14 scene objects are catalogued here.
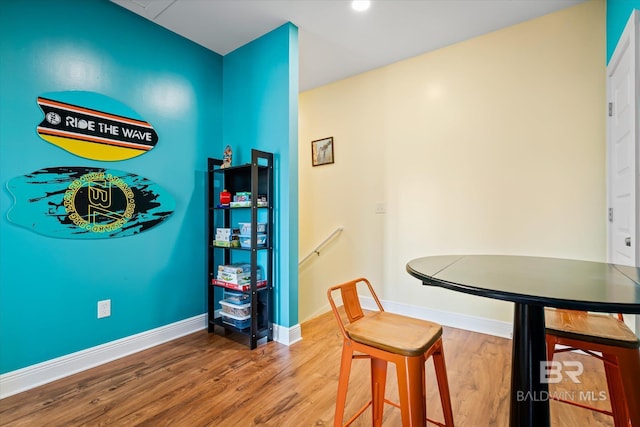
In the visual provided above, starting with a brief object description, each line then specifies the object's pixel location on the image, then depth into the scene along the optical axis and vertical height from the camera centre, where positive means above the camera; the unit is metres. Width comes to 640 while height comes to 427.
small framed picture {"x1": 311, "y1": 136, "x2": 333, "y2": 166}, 3.56 +0.72
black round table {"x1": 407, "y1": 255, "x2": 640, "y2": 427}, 0.75 -0.24
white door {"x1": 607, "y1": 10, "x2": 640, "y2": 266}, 1.59 +0.37
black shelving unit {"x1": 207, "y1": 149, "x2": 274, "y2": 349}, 2.28 -0.24
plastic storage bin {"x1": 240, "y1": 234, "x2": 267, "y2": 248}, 2.40 -0.25
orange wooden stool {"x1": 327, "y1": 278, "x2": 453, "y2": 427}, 1.01 -0.54
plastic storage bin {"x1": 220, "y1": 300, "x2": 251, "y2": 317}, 2.37 -0.81
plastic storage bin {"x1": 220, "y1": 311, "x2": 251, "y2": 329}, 2.39 -0.92
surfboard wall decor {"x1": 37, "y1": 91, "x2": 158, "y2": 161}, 1.90 +0.60
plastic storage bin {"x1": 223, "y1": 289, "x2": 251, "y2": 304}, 2.44 -0.74
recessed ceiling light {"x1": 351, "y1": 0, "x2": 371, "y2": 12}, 2.18 +1.55
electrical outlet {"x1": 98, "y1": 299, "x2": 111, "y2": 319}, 2.09 -0.70
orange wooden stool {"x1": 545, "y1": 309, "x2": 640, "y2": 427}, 1.05 -0.54
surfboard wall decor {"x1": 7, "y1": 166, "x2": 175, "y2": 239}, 1.80 +0.06
